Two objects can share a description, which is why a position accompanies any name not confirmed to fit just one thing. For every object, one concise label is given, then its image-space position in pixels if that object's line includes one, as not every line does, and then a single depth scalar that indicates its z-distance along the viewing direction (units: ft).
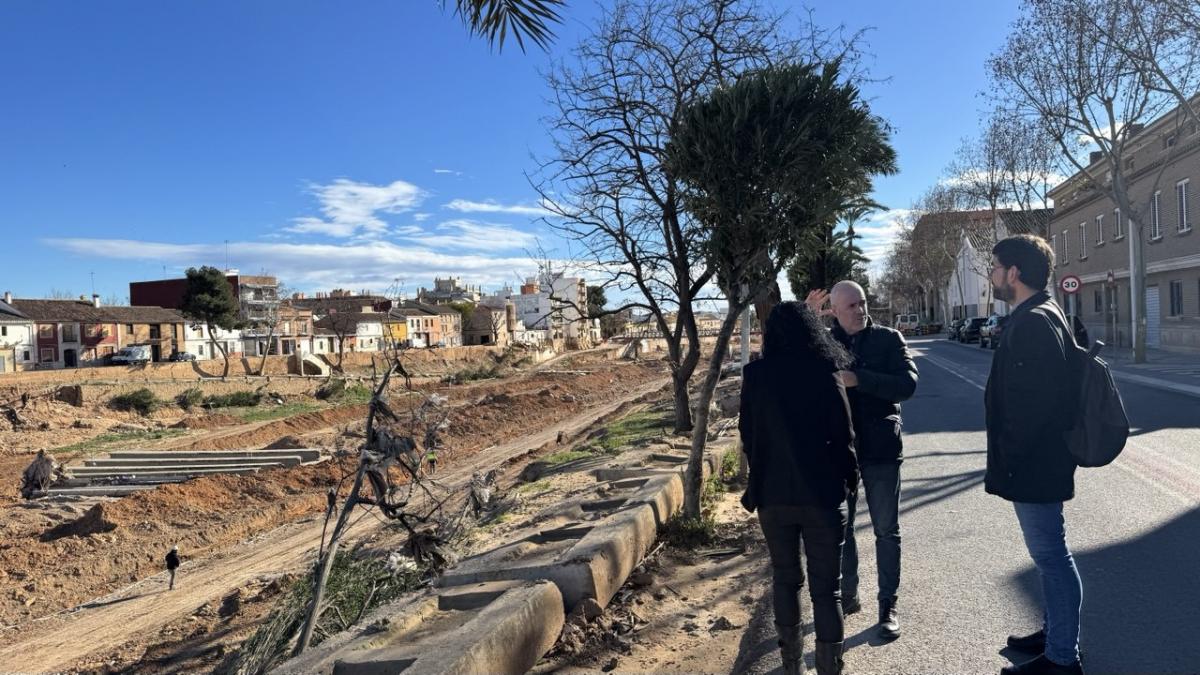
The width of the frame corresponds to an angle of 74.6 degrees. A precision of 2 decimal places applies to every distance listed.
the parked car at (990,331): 117.08
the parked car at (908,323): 216.74
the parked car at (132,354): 168.96
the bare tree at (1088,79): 66.44
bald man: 13.65
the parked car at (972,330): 142.82
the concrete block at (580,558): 15.64
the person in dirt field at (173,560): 37.42
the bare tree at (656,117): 29.73
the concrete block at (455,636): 11.76
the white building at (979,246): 118.32
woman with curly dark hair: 11.50
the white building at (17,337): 162.20
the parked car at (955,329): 155.94
